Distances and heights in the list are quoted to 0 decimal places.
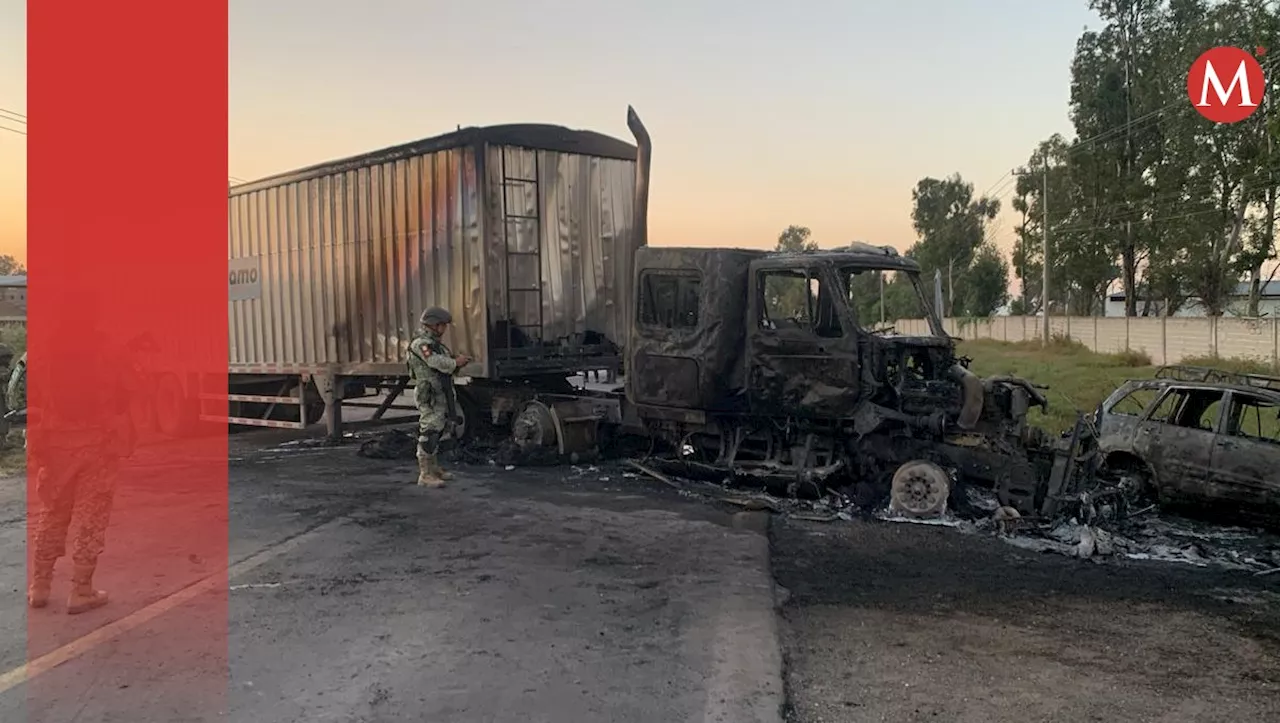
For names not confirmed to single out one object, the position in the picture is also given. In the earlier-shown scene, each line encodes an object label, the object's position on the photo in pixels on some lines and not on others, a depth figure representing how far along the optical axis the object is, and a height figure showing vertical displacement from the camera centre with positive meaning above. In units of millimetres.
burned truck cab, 7367 -423
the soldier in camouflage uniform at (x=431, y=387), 8805 -539
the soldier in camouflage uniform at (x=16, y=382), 6407 -348
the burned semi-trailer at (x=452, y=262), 9398 +869
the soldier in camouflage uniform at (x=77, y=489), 5082 -912
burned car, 7367 -1010
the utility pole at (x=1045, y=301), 35750 +1267
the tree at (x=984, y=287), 64250 +3377
